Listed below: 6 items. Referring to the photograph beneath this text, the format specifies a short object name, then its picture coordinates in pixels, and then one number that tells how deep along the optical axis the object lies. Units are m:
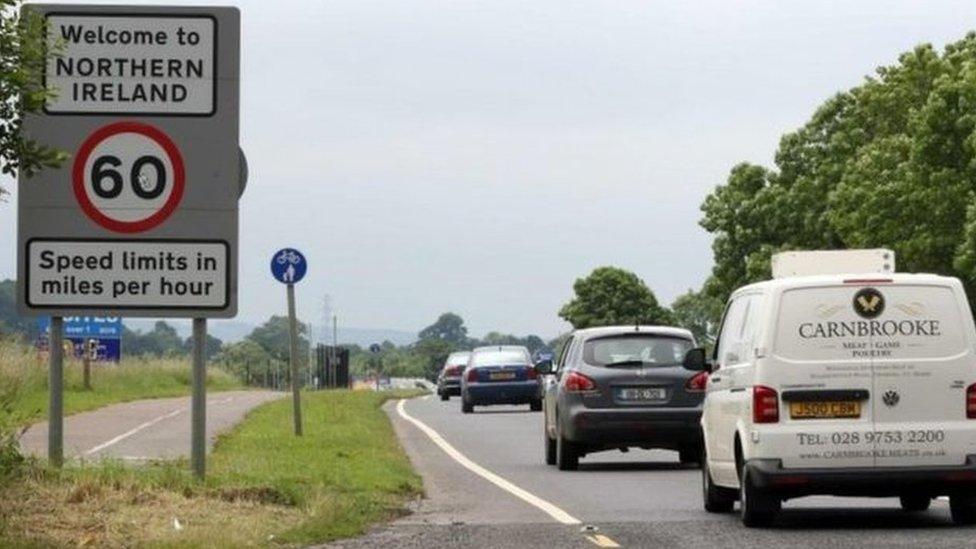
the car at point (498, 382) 54.44
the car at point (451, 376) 71.91
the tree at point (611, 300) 180.75
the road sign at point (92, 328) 71.38
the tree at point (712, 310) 107.56
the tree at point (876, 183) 73.38
